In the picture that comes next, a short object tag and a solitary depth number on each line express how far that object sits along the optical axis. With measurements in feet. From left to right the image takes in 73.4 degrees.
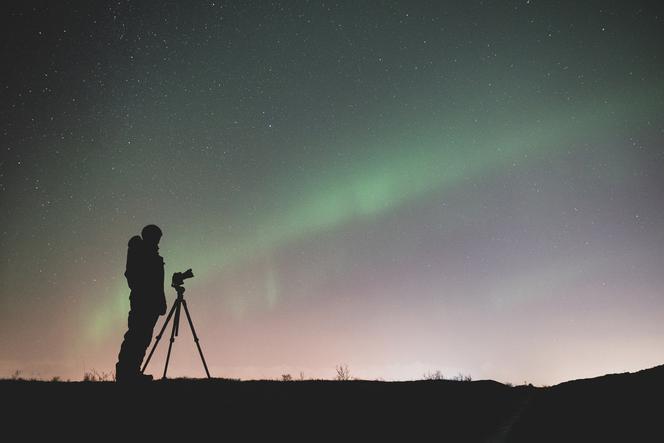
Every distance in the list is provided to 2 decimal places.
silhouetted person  23.36
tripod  27.76
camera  28.07
